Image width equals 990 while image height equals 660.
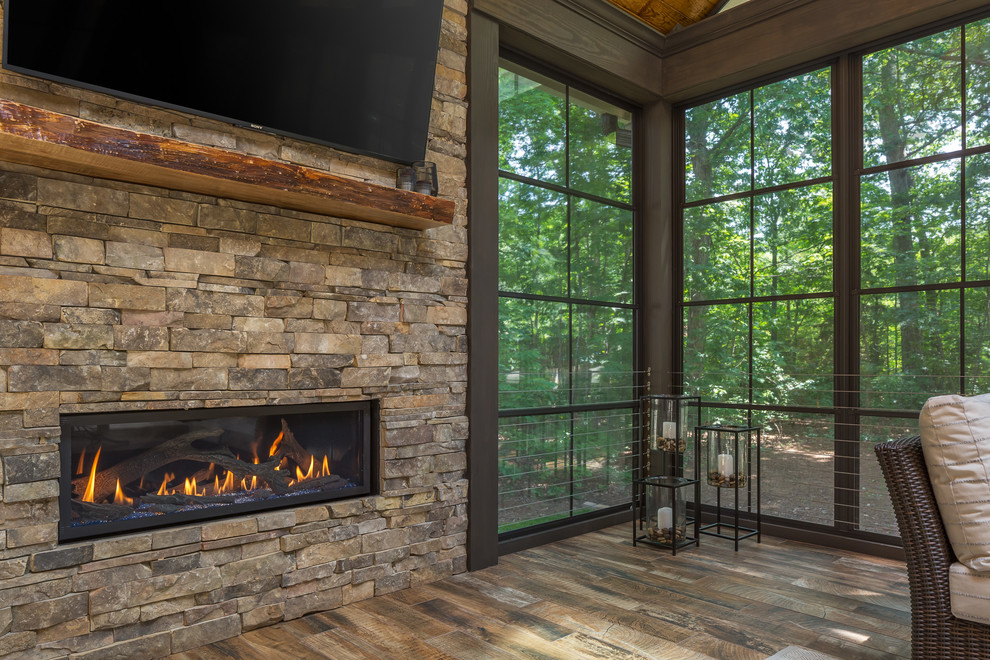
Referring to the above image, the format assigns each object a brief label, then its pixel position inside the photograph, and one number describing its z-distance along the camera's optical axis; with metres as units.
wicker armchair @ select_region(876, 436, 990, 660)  1.85
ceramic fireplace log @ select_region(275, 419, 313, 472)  2.58
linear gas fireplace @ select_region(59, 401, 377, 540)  2.14
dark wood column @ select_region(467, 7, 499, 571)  3.08
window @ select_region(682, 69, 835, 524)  3.54
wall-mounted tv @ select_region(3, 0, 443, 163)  1.98
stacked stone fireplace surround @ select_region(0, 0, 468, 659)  1.97
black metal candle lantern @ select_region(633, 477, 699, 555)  3.34
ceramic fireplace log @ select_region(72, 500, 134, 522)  2.11
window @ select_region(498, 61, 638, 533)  3.40
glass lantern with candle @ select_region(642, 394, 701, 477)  3.46
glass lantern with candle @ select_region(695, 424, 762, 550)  3.37
